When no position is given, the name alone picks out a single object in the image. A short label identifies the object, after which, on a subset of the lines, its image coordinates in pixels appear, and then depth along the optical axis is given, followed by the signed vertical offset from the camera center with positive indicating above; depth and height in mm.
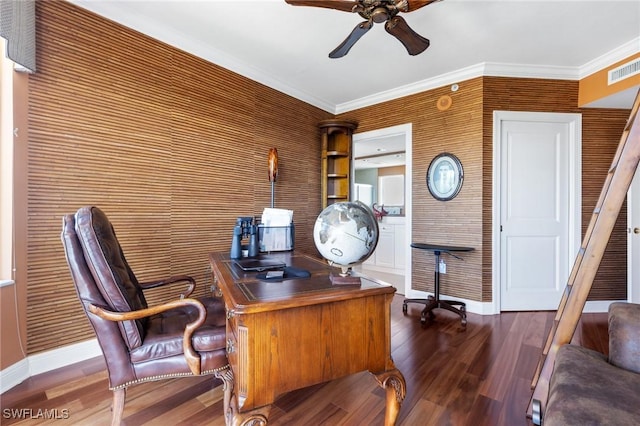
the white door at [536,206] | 3184 +41
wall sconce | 3232 +533
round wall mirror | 3277 +401
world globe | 1266 -107
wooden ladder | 1335 -195
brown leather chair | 1242 -570
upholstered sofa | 898 -654
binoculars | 2014 -193
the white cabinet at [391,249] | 5352 -752
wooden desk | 997 -497
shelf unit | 4031 +761
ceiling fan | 1751 +1263
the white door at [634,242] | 3008 -353
